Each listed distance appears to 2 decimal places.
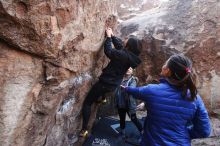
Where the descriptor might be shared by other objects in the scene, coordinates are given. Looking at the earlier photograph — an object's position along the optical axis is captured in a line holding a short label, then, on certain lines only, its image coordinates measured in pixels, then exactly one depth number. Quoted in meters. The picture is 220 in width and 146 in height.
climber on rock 1.76
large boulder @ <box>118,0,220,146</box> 2.57
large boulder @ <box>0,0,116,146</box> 1.27
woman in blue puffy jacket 1.14
